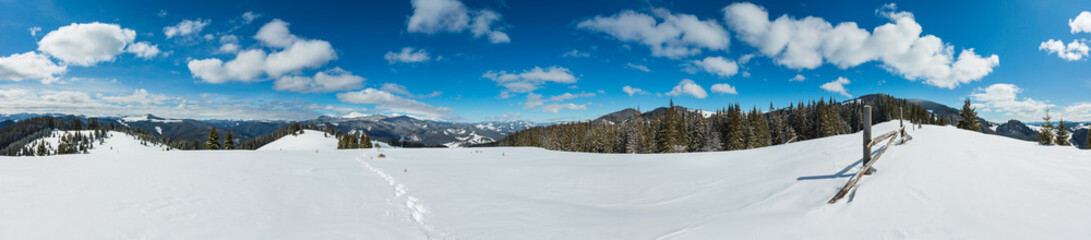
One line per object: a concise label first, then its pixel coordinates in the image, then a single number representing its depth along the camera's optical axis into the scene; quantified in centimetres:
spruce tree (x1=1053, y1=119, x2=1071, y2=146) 4200
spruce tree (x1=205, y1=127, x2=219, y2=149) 5289
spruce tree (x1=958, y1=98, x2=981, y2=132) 5606
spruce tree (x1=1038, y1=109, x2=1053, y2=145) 4028
